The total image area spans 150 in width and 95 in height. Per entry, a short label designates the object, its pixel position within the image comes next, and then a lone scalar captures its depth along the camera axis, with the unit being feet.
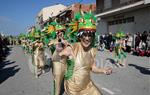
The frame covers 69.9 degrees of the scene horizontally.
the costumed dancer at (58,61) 7.44
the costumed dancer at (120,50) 17.06
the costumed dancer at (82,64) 4.57
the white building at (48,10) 106.45
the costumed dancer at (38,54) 14.62
